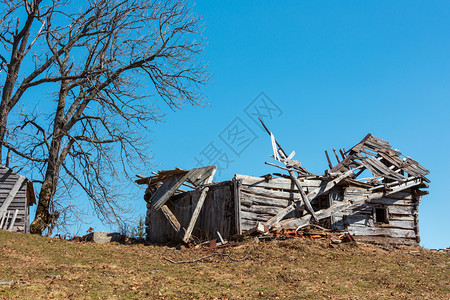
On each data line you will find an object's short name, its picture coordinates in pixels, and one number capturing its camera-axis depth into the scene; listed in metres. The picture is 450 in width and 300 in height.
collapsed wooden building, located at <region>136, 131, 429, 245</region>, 16.45
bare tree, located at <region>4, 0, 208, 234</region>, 17.23
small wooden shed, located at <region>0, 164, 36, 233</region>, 18.31
